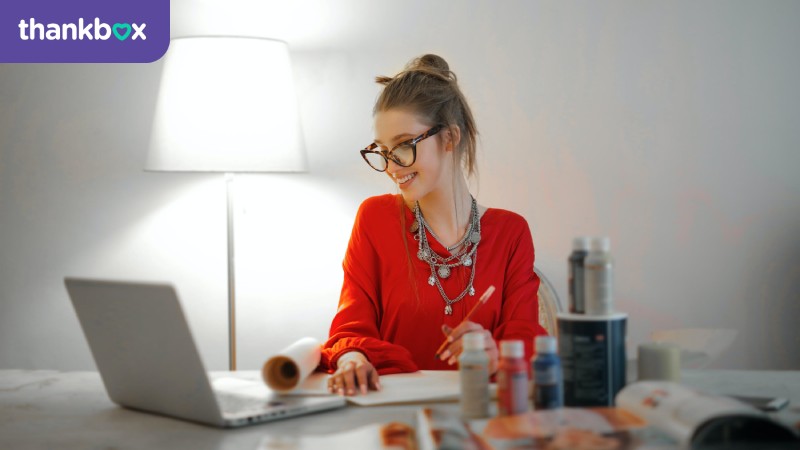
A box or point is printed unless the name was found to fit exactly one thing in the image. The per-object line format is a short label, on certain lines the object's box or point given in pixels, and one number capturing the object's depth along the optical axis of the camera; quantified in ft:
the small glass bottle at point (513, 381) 4.02
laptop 4.13
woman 6.44
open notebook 4.65
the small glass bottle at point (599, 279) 4.14
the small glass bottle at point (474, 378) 4.15
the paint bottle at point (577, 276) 4.23
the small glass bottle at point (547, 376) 3.98
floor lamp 8.04
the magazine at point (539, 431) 3.48
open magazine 3.37
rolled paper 4.72
